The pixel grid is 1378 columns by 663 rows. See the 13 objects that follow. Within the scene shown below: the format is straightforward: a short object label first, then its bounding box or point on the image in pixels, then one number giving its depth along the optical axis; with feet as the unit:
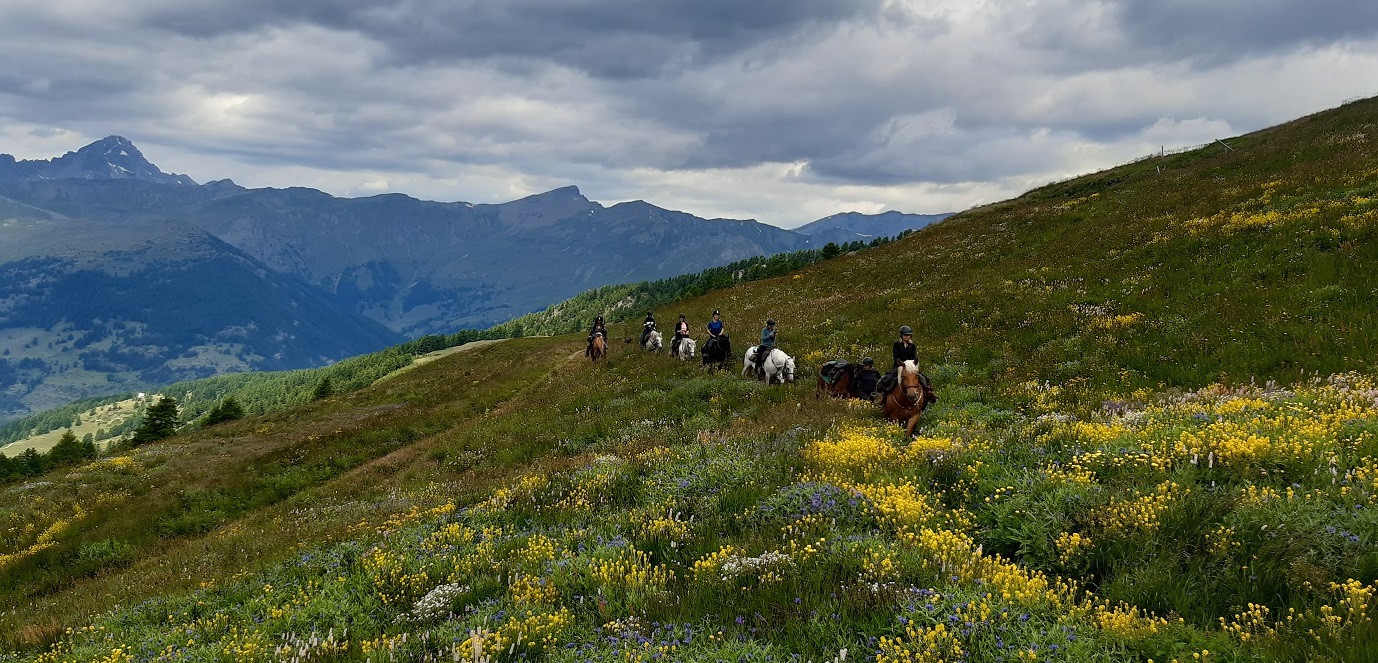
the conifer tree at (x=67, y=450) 131.34
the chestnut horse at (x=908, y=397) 38.96
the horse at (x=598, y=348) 119.14
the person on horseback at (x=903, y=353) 42.10
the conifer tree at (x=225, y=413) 169.37
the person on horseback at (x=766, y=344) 71.46
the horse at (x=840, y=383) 55.52
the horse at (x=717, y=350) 85.76
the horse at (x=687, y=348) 96.32
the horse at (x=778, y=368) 67.92
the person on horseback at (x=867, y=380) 52.29
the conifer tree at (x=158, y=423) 156.13
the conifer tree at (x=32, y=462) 135.66
